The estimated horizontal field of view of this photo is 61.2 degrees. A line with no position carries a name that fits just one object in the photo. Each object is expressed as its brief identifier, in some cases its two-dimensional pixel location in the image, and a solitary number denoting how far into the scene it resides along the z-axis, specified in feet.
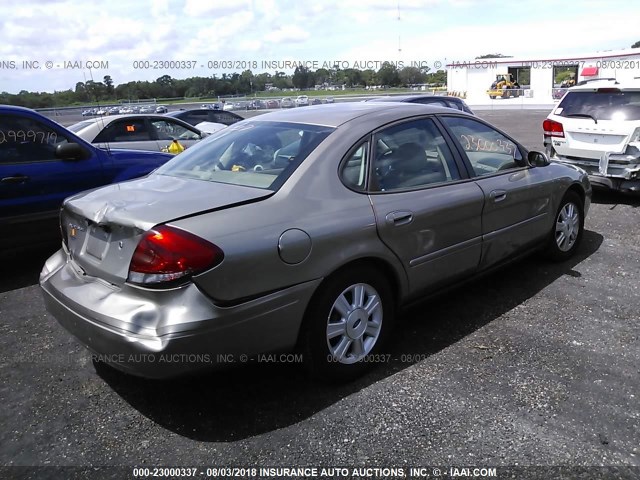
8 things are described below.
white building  144.77
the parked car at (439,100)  31.09
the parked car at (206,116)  47.50
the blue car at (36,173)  16.63
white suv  22.84
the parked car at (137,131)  27.94
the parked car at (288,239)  8.38
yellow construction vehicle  154.20
